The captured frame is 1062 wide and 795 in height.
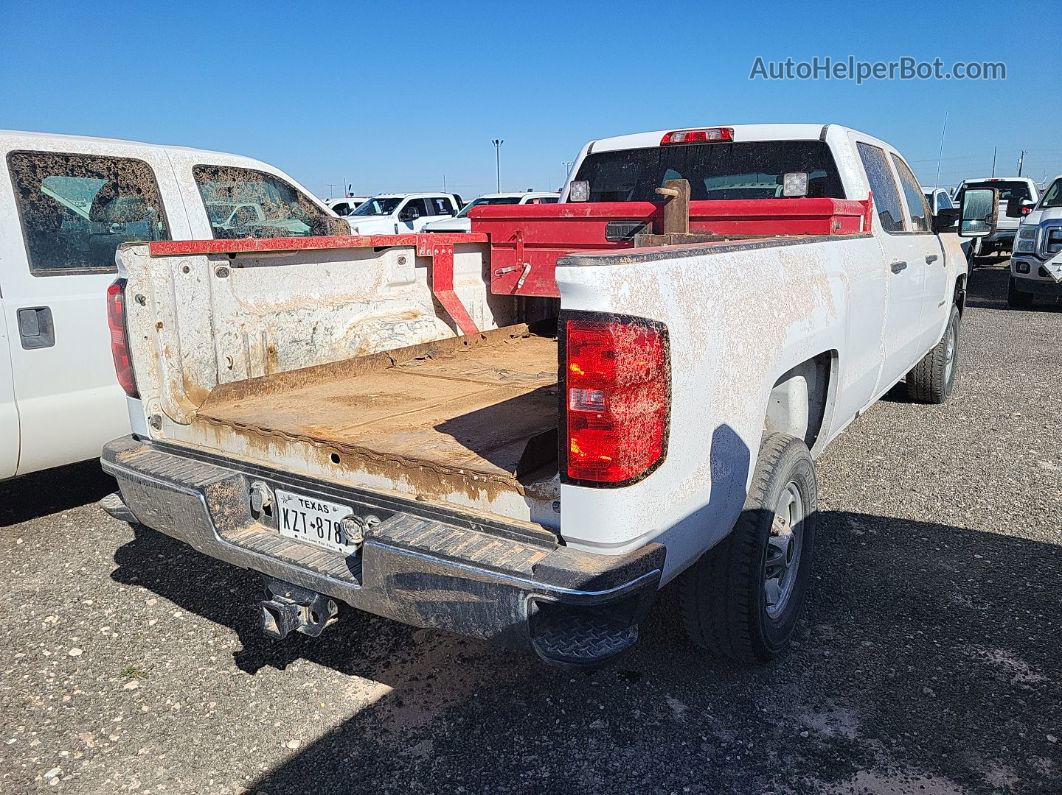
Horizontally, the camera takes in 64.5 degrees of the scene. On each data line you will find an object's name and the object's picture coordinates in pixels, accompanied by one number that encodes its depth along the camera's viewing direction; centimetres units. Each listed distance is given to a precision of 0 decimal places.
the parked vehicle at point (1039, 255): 1195
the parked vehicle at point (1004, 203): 1781
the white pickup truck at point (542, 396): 214
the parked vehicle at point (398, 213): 1891
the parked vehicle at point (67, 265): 406
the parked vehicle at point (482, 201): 1679
